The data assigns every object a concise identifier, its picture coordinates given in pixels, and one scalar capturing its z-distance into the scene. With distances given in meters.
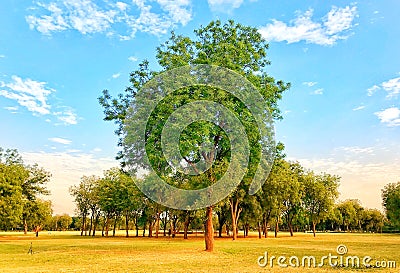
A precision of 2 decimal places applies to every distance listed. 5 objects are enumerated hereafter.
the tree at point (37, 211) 62.44
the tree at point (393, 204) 87.38
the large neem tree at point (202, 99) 27.06
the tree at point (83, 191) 93.44
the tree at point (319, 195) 83.19
